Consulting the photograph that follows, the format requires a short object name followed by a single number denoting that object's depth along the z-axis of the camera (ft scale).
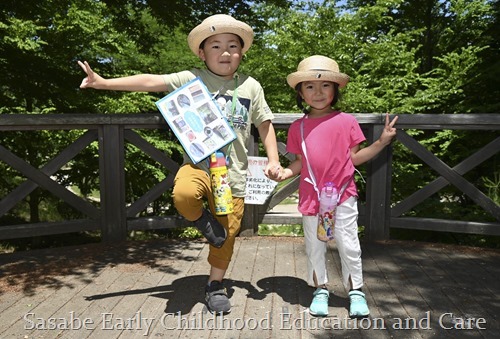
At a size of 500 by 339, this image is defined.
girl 9.48
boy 9.32
